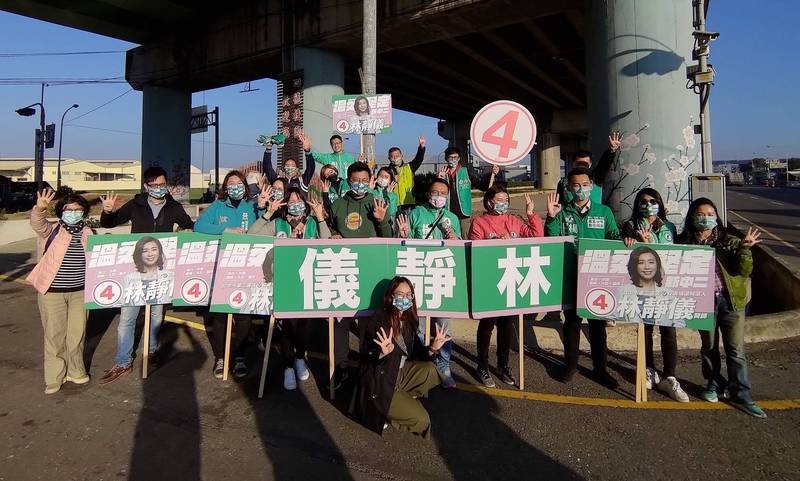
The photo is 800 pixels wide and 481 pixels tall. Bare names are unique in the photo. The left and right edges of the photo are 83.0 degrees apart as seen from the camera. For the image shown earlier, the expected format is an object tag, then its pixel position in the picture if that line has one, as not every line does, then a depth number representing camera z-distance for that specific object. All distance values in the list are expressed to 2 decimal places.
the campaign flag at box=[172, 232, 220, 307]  4.28
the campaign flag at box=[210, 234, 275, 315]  4.04
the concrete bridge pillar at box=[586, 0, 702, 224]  7.41
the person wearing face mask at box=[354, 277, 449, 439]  3.23
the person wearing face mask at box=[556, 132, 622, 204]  4.83
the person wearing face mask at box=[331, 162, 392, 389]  4.42
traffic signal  25.00
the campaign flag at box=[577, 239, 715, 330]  3.66
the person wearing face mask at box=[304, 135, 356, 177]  7.07
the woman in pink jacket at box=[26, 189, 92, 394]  3.94
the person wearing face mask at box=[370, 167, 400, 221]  5.54
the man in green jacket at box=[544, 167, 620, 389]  4.03
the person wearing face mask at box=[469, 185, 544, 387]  4.13
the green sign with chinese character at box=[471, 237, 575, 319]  3.96
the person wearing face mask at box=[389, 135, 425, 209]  6.47
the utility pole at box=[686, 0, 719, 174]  6.89
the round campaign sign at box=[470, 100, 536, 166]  4.44
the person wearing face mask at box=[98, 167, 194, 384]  4.32
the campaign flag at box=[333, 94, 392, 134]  7.29
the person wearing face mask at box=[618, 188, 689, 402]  3.84
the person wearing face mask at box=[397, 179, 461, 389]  4.24
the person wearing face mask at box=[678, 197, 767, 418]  3.55
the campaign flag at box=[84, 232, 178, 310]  4.13
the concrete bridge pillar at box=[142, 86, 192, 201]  18.61
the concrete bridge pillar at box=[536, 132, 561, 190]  37.38
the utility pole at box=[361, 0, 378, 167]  7.84
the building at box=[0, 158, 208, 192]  68.92
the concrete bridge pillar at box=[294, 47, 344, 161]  13.93
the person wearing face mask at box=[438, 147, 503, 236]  5.64
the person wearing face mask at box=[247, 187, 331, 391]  4.04
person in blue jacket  4.67
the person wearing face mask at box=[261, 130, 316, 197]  6.50
